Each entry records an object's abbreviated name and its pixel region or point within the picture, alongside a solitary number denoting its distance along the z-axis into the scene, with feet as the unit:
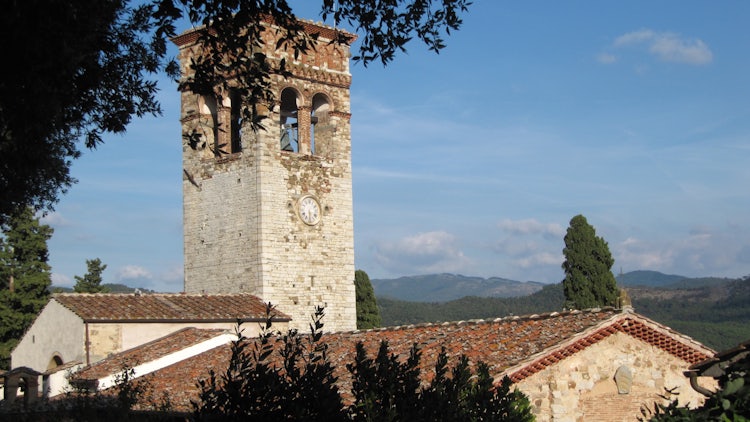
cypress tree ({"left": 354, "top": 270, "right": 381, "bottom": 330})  101.71
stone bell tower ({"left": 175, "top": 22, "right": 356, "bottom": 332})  80.59
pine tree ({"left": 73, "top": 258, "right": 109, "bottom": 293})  120.78
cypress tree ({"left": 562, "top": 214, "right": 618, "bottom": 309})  92.27
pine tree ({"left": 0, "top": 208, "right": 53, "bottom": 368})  103.09
